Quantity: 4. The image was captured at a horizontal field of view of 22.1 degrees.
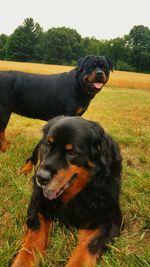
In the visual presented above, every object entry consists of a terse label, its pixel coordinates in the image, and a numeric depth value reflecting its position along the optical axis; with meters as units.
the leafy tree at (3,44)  70.50
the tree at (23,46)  66.63
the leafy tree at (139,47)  61.84
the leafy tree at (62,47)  65.06
